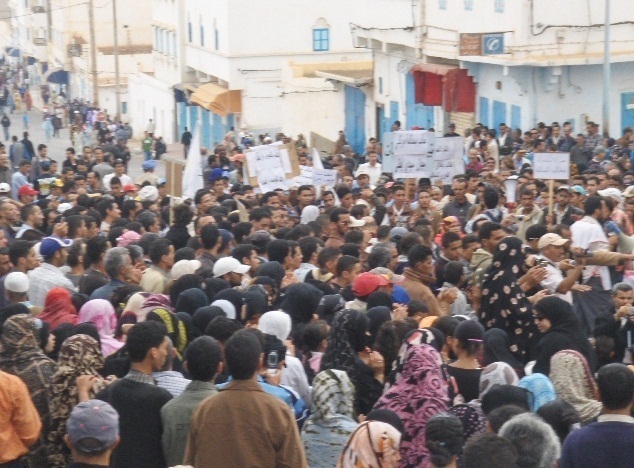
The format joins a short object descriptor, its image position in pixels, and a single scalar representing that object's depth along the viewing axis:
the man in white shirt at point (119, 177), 19.03
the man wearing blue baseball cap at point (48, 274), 10.54
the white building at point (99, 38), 65.38
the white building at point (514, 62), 26.25
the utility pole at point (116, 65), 50.75
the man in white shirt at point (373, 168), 21.19
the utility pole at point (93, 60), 46.91
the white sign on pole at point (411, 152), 16.50
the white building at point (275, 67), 40.19
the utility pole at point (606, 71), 24.41
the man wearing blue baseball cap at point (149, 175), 20.34
